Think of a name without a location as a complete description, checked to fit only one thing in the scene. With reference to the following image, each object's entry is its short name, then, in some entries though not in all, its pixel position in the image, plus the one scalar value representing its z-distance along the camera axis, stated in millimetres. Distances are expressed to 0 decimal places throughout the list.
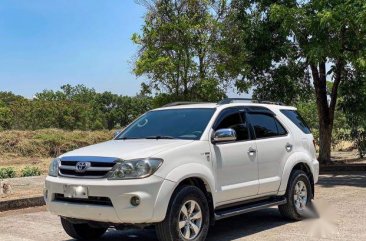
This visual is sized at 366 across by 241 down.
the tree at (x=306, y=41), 12859
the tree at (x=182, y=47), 15164
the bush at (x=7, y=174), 15312
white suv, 5961
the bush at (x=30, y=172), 15716
